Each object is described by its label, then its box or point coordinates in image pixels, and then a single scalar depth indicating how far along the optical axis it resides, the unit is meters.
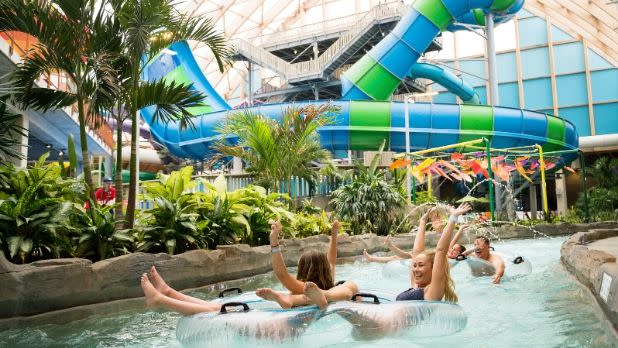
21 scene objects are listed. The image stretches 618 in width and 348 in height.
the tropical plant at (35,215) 4.23
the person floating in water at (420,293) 2.96
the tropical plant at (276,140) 9.33
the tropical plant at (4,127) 4.81
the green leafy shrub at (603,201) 18.39
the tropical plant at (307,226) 7.95
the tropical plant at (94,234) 4.81
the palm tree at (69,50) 5.12
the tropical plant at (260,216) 7.01
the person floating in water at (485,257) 5.48
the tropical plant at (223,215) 6.28
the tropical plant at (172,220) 5.43
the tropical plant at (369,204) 10.70
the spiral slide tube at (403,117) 14.66
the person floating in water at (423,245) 3.96
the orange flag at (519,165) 13.13
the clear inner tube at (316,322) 2.82
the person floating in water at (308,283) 2.87
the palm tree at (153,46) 5.36
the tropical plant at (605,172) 19.77
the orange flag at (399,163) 12.32
